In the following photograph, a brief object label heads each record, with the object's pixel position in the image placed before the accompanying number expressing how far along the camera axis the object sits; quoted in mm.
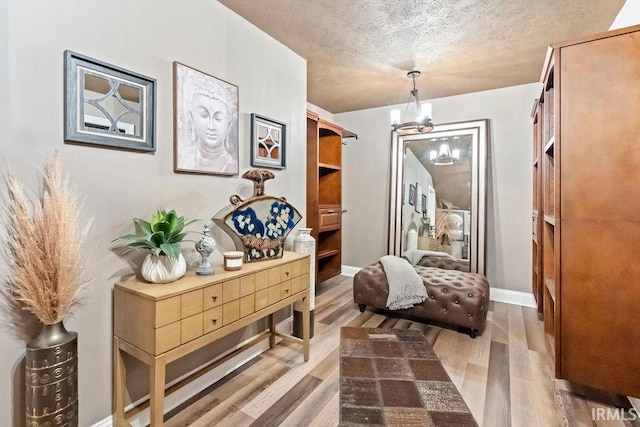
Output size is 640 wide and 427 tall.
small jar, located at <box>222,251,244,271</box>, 1726
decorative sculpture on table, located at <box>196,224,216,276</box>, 1603
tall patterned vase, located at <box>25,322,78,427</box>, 1112
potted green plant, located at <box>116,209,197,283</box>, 1381
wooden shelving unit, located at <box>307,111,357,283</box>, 3695
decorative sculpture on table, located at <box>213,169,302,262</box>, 1851
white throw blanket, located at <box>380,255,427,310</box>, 2779
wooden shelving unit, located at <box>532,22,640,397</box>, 1560
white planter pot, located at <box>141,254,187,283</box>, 1423
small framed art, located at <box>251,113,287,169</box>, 2236
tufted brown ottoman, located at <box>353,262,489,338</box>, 2562
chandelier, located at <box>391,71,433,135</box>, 2795
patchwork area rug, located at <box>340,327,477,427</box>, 1604
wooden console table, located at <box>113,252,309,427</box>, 1290
